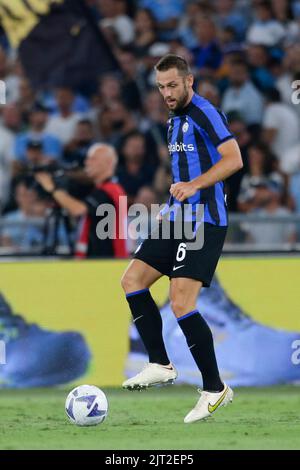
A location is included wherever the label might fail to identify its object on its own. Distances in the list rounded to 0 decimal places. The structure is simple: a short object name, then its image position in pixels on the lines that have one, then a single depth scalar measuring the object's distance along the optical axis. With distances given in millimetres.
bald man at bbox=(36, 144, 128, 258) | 10000
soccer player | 7109
